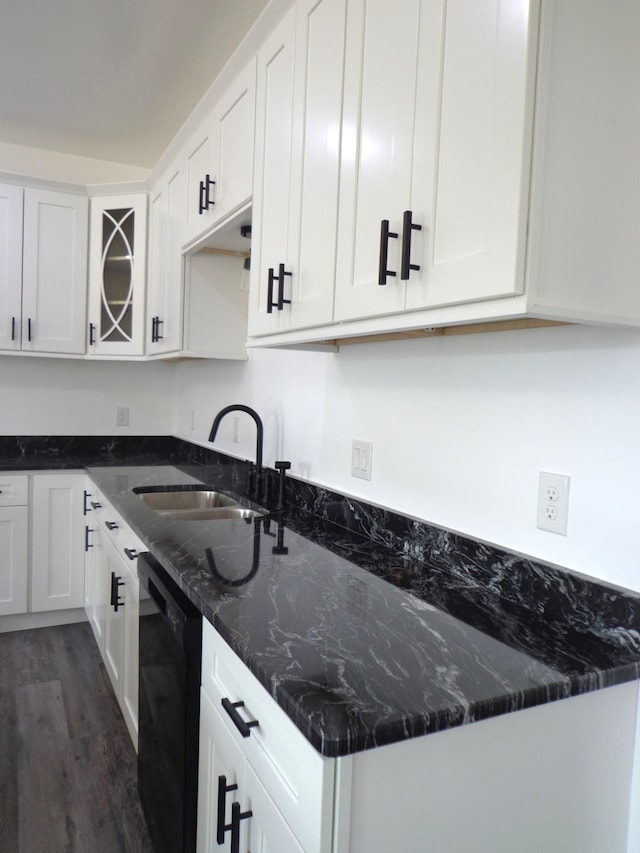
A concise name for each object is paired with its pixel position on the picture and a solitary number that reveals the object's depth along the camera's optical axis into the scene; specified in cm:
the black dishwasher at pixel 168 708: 124
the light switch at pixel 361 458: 177
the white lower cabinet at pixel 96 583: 254
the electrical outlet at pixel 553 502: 114
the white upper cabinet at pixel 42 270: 313
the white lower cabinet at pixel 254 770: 77
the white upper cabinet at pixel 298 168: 138
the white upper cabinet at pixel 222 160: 189
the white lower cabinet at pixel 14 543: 298
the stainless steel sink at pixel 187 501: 229
